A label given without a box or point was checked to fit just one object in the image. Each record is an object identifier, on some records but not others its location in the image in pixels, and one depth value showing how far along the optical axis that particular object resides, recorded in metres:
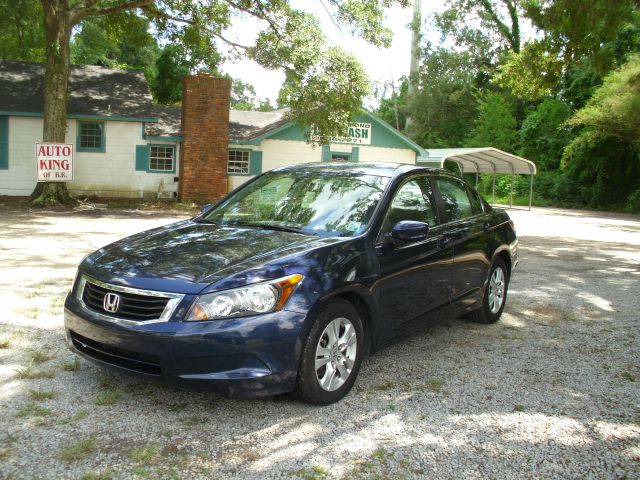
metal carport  27.34
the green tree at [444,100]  51.50
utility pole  53.81
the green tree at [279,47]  19.14
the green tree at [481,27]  47.84
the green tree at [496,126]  44.81
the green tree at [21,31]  25.83
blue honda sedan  3.48
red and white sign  17.89
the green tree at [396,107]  59.21
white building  21.75
